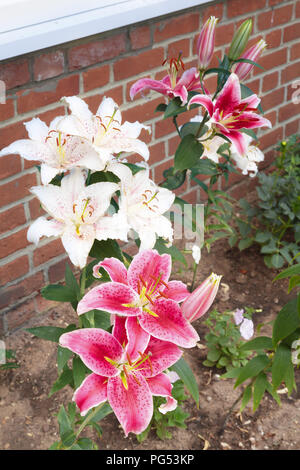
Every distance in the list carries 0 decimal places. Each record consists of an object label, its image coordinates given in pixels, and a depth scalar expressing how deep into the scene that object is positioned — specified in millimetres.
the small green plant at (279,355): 1170
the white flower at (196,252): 1614
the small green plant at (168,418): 1512
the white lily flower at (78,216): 831
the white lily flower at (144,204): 868
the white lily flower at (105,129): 837
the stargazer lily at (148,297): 764
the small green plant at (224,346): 1799
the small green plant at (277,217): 2234
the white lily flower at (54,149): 831
